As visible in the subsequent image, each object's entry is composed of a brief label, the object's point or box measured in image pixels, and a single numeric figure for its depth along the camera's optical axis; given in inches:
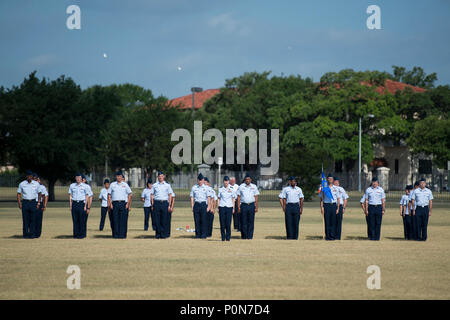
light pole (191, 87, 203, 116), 2706.7
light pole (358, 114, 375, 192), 2656.0
